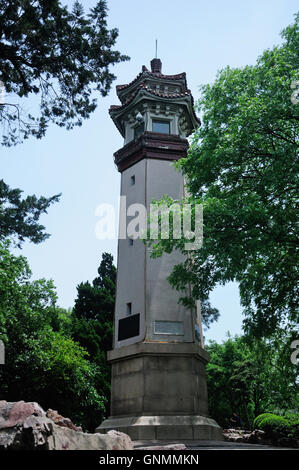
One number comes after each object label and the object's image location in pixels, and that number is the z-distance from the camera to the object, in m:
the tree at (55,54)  9.25
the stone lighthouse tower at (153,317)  14.93
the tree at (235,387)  28.83
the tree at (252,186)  12.12
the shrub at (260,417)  18.19
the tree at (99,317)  25.84
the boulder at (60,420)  8.27
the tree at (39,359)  19.98
